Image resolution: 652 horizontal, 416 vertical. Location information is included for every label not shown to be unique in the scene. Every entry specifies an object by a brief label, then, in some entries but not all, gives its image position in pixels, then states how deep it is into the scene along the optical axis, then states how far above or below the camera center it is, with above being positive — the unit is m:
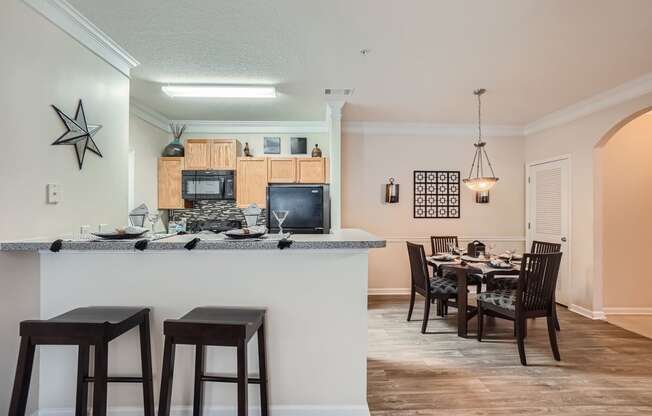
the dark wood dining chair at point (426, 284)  3.70 -0.80
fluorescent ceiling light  3.69 +1.27
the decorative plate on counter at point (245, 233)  2.06 -0.14
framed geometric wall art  5.35 +0.26
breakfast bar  2.03 -0.56
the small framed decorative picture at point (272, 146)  5.39 +0.98
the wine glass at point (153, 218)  2.37 -0.06
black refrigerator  3.86 +0.05
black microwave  4.95 +0.36
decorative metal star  2.24 +0.51
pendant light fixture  5.39 +0.75
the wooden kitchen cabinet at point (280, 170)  5.05 +0.57
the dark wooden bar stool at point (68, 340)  1.59 -0.60
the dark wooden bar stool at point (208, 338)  1.63 -0.60
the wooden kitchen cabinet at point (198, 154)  4.99 +0.79
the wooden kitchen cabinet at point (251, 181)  5.03 +0.41
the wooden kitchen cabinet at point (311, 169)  5.06 +0.59
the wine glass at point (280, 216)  2.28 -0.04
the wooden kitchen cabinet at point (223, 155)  5.00 +0.78
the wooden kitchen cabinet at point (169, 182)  4.98 +0.39
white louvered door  4.57 +0.05
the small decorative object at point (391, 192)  5.23 +0.28
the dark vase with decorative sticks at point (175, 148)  5.02 +0.88
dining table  3.42 -0.60
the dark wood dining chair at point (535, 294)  3.03 -0.72
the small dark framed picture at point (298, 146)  5.36 +0.98
